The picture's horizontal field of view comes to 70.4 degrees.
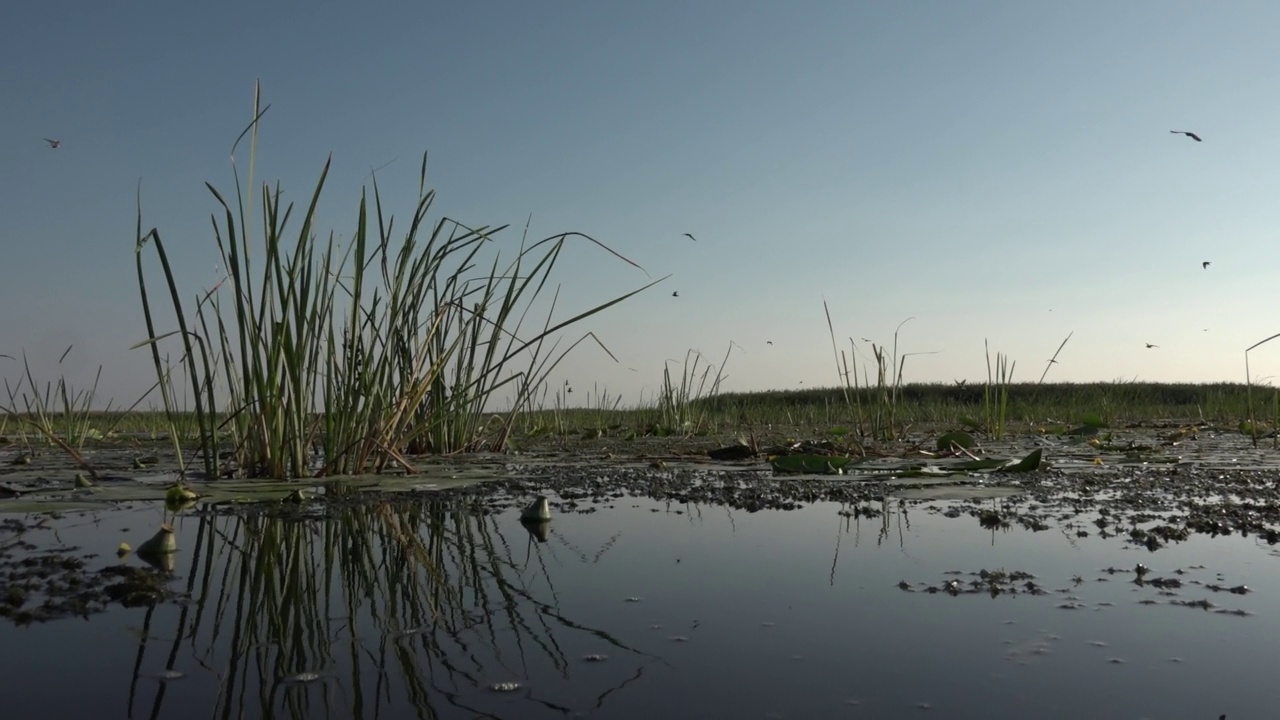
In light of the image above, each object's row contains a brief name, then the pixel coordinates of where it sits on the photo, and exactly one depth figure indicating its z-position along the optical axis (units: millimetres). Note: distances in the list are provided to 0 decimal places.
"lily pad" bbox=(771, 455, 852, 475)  3227
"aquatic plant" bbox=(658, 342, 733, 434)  6914
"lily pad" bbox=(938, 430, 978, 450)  3756
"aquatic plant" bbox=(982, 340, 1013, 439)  5145
